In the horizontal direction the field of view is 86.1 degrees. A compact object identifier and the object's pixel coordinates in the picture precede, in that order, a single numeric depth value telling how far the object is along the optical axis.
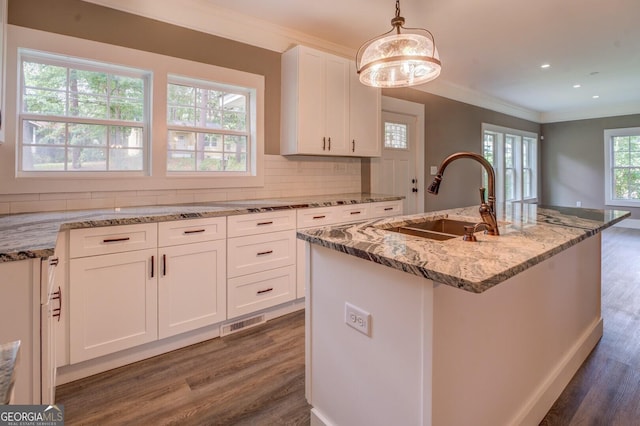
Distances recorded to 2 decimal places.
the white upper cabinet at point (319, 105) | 3.27
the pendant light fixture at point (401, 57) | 1.88
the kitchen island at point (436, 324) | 1.10
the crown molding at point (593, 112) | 6.93
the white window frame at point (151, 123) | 2.22
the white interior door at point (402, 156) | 4.47
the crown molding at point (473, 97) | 5.12
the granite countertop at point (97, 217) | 1.29
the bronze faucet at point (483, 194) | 1.55
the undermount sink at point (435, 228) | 1.85
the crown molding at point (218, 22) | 2.67
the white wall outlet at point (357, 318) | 1.31
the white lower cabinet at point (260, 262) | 2.57
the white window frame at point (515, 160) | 6.76
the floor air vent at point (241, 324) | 2.59
